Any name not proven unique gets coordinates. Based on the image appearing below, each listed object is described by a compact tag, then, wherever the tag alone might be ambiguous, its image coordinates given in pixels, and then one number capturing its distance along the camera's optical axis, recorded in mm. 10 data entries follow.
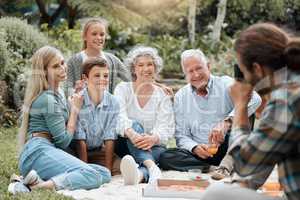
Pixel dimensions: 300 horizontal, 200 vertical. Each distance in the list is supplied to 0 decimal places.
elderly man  5305
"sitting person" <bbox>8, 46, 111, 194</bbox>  4543
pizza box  4215
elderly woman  5238
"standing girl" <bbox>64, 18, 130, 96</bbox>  5758
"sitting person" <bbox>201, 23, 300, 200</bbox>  2420
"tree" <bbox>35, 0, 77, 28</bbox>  14406
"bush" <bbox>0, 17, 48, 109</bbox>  8329
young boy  5113
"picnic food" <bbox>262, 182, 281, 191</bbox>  4430
